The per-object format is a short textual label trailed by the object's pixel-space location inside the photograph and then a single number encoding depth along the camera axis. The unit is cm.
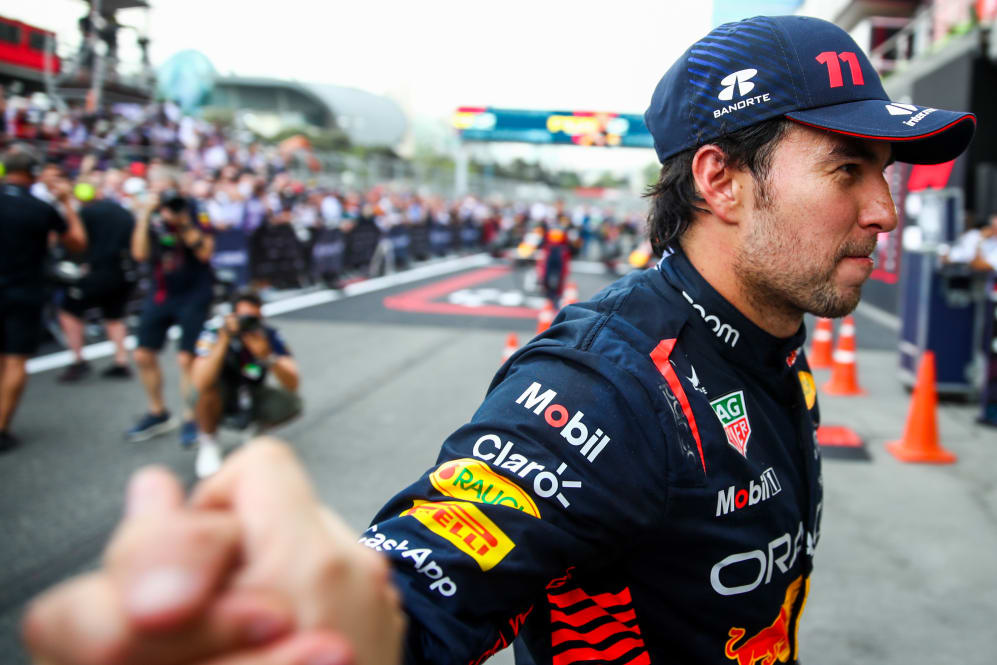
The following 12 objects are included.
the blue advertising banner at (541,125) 3331
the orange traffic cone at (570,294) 991
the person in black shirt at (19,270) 571
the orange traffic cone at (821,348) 881
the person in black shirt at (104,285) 769
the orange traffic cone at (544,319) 740
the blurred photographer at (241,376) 504
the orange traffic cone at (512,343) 633
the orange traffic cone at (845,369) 766
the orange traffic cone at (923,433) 567
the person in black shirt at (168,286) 593
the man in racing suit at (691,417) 105
